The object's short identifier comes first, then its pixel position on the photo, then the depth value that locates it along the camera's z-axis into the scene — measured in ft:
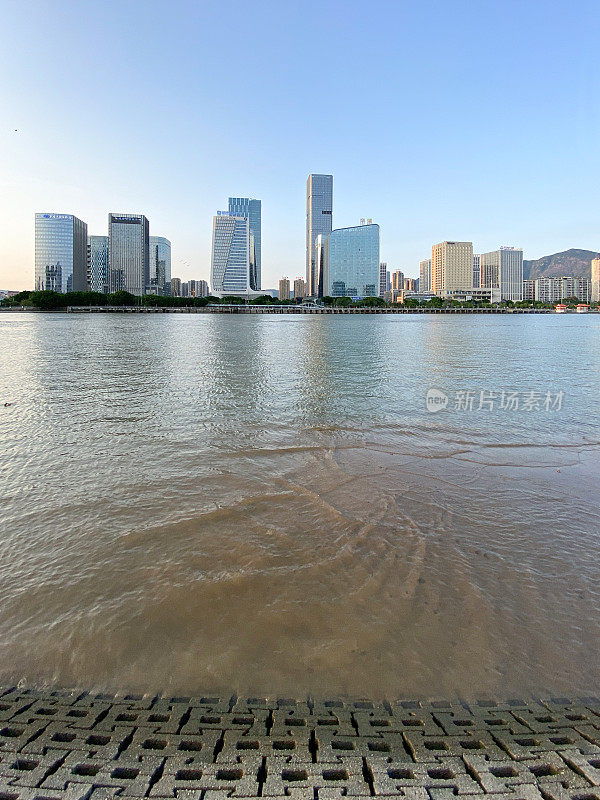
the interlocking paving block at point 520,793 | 7.34
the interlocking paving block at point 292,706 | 9.59
